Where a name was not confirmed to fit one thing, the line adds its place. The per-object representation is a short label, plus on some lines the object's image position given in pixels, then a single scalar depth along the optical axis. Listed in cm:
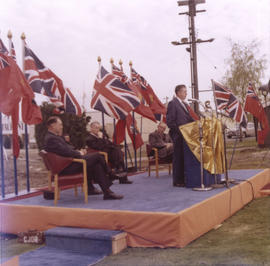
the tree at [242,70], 2684
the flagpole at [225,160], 582
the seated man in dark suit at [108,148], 688
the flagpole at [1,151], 556
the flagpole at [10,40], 624
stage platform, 420
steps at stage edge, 415
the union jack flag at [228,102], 661
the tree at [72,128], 1755
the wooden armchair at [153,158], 803
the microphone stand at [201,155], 562
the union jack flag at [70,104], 736
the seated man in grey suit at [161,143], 800
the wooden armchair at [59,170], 512
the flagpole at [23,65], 627
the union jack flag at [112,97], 729
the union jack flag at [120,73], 893
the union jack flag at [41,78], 658
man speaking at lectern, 629
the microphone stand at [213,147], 580
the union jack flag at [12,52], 626
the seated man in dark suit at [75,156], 519
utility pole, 1852
